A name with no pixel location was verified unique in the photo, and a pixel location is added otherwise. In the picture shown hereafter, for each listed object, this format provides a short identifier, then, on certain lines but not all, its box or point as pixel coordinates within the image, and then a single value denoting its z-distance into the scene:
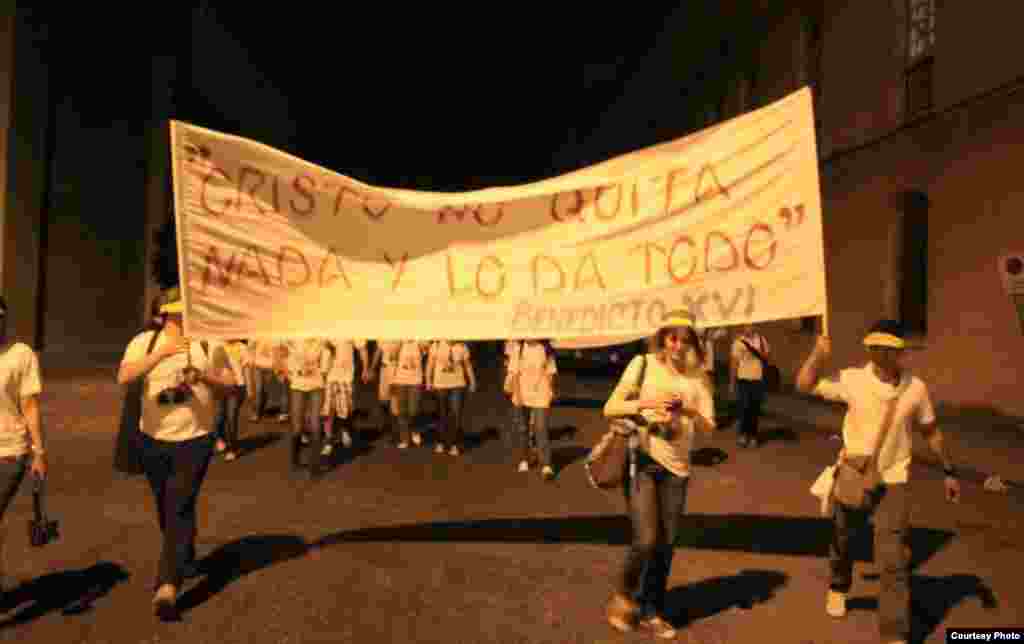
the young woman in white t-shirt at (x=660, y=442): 4.18
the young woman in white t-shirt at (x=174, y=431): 4.42
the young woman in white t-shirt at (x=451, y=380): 9.59
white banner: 4.65
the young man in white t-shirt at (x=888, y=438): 4.15
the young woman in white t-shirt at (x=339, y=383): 9.39
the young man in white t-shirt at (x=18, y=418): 4.21
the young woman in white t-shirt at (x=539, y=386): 8.40
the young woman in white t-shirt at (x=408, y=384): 9.65
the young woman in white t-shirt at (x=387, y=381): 9.84
